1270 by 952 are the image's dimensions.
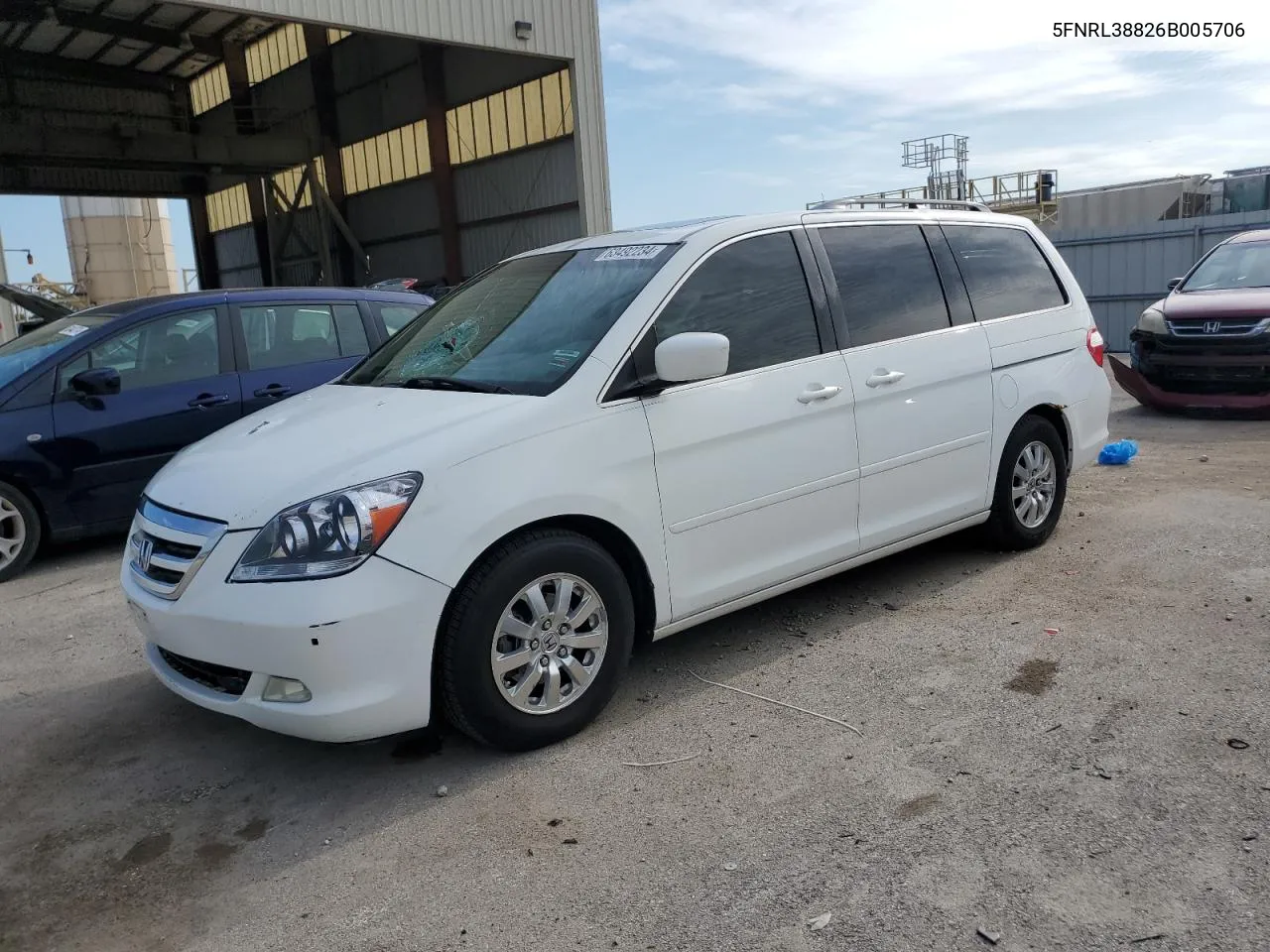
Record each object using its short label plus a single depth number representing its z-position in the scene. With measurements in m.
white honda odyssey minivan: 3.09
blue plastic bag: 7.54
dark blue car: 6.04
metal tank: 39.19
